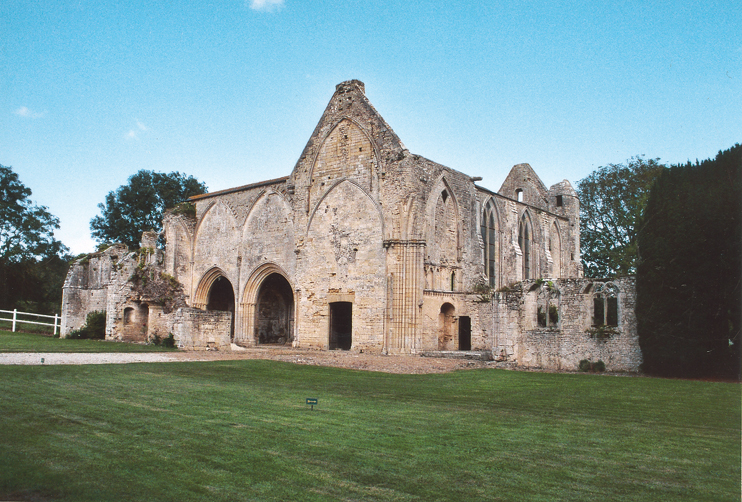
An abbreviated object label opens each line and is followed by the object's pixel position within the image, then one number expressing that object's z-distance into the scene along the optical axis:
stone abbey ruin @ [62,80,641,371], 18.08
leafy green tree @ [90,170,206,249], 49.41
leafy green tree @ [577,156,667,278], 38.91
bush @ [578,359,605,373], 16.03
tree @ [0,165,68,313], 36.00
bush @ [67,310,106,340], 28.04
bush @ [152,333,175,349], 22.53
